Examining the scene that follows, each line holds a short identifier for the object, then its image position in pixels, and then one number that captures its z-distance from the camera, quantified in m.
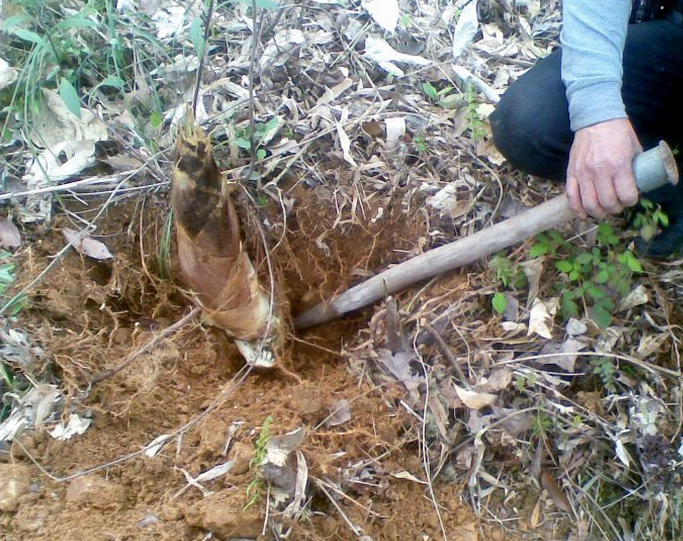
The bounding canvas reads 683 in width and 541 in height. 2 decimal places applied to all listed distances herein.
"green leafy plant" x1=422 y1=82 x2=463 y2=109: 2.28
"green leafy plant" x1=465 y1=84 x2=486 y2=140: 2.11
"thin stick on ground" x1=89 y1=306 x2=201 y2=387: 1.84
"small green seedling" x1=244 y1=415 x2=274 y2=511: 1.61
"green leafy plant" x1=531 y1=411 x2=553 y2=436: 1.79
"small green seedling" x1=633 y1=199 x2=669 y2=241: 1.76
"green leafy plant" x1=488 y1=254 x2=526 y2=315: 1.86
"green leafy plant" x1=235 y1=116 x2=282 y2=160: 2.12
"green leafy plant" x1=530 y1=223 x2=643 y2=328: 1.81
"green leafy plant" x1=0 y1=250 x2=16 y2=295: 1.79
